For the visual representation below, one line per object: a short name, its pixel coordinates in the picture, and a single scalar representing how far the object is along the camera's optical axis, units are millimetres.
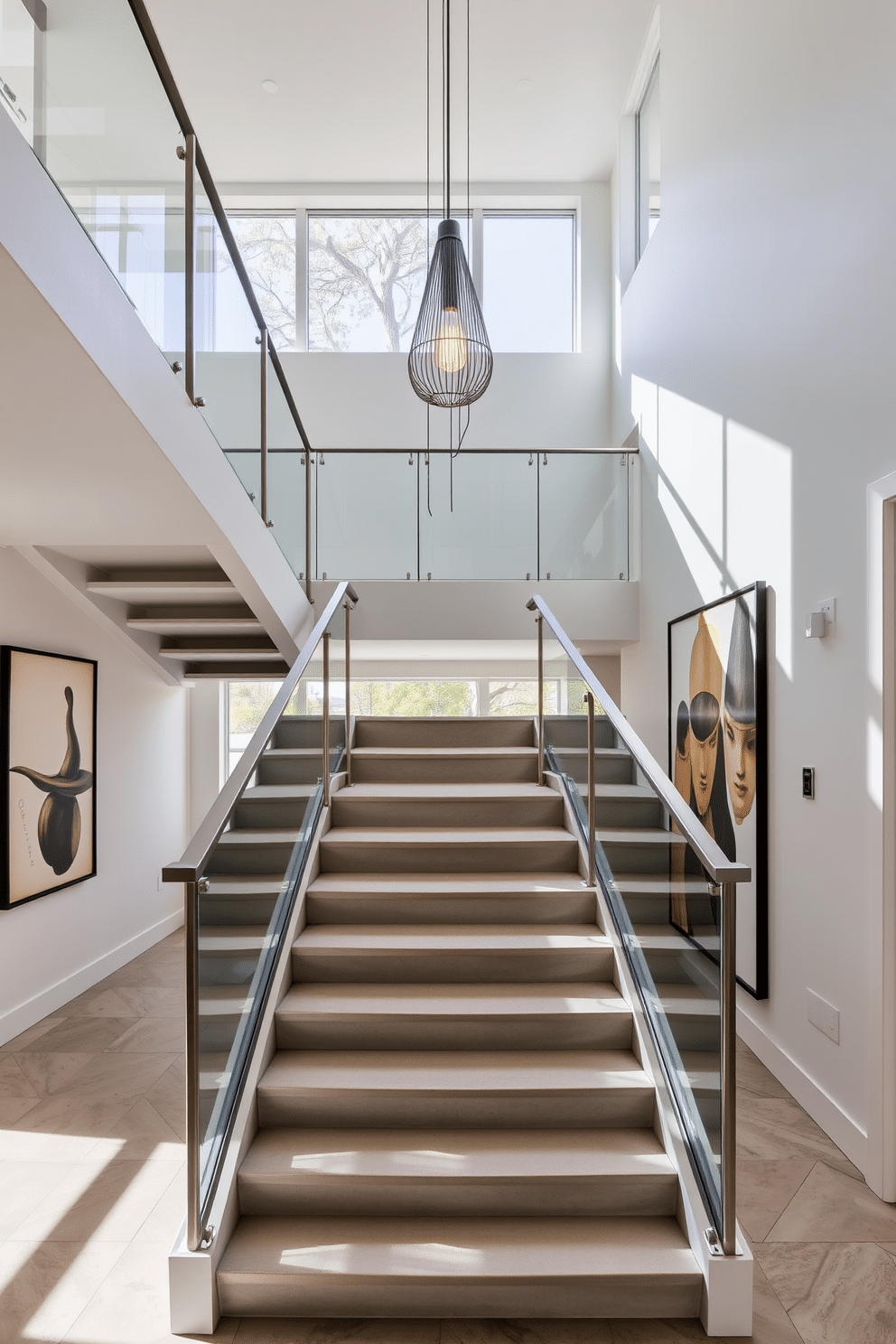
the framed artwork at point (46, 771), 4340
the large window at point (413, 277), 8398
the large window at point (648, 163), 6508
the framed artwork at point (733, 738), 3832
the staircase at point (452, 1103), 2193
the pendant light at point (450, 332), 3891
